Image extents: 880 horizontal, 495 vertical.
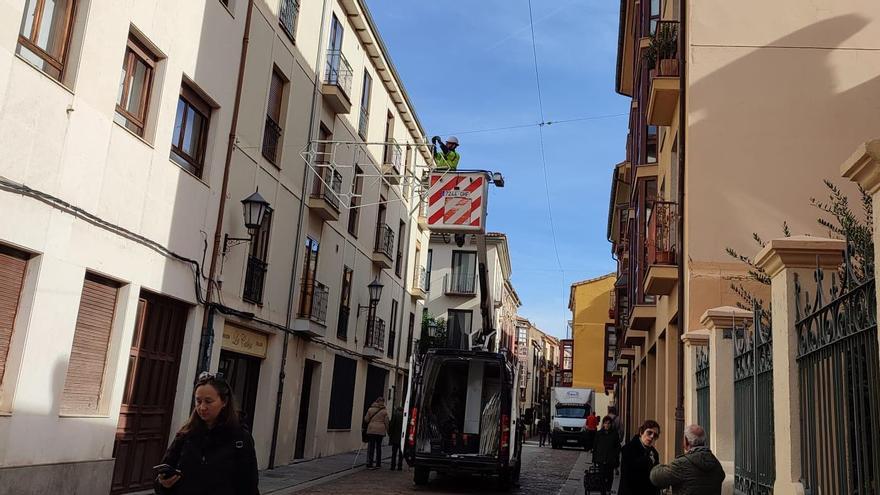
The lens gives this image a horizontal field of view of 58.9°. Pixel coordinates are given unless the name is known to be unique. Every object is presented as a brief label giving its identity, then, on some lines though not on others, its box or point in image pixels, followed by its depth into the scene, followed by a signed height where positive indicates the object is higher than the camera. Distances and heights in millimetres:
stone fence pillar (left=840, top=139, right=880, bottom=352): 3307 +1202
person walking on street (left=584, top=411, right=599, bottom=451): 26641 -86
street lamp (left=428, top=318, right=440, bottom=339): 40081 +4196
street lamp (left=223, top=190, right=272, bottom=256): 13734 +3269
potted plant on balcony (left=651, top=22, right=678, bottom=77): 13539 +6606
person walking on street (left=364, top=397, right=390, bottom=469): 18352 -341
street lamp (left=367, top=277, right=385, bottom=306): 23078 +3433
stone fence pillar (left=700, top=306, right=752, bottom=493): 7586 +498
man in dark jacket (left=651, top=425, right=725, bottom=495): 5867 -308
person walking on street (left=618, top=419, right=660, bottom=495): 7766 -334
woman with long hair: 4121 -299
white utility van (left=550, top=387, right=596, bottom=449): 38969 +425
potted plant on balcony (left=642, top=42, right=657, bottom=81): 13980 +6618
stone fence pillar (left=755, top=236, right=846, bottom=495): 5074 +694
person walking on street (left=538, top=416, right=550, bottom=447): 40250 -488
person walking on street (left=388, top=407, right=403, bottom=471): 19269 -612
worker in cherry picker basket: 14817 +4850
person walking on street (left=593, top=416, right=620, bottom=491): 13383 -456
